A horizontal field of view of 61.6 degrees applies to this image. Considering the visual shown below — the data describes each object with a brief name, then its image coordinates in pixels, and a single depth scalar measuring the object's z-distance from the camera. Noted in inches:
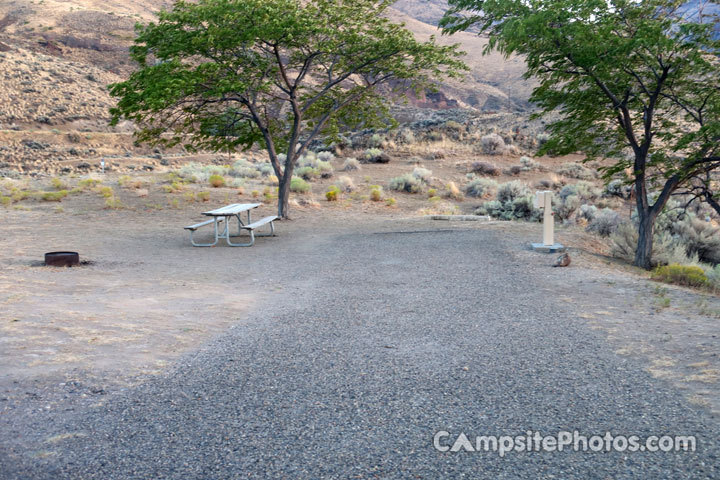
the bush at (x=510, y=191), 852.0
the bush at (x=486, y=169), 1165.7
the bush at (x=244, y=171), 1133.1
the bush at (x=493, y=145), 1381.9
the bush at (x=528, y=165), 1210.6
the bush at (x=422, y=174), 1027.3
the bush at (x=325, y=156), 1362.0
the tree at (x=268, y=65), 569.3
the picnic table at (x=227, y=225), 498.9
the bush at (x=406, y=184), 965.2
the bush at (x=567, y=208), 768.9
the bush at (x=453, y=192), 951.0
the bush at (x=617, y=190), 945.5
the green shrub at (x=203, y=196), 804.6
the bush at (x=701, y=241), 568.7
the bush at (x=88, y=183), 901.8
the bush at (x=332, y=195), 852.0
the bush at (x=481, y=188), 965.2
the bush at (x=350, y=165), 1193.8
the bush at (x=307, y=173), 1083.3
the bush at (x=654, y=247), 468.8
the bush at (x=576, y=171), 1150.5
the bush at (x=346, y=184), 957.2
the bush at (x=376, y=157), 1288.6
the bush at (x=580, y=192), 921.5
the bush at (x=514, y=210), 766.5
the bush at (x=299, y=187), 905.5
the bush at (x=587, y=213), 739.5
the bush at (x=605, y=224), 613.0
